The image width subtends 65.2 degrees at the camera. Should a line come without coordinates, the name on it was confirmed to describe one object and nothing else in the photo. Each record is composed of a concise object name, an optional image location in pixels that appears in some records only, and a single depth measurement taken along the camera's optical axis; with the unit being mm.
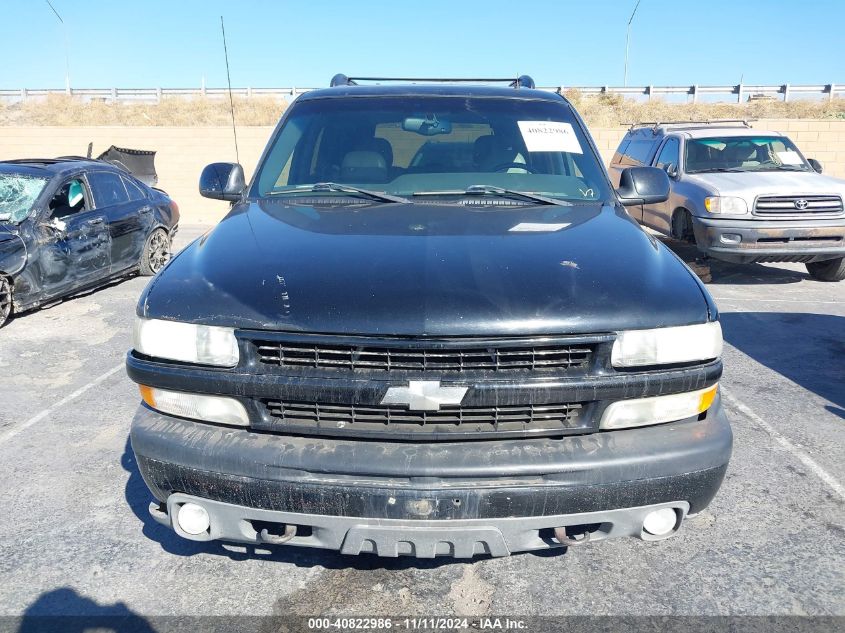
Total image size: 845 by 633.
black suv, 2115
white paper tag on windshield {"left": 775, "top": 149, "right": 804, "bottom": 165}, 9250
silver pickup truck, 7965
